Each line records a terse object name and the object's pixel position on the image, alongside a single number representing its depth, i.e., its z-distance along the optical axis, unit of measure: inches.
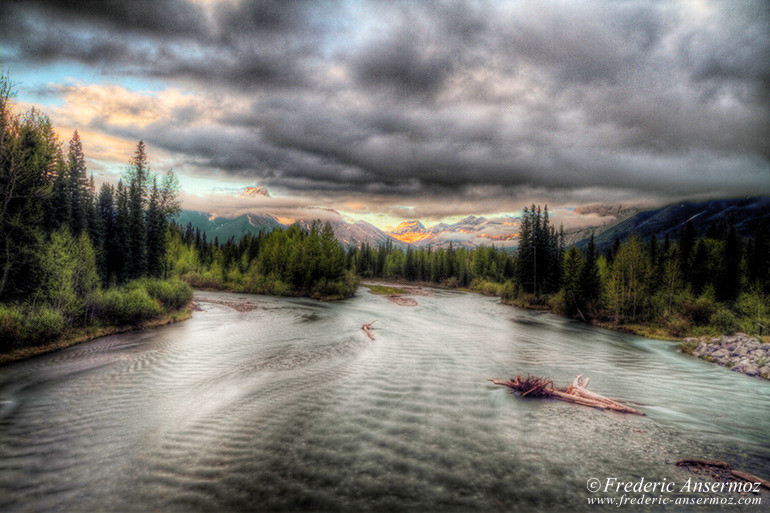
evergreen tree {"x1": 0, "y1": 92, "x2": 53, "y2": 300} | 1017.5
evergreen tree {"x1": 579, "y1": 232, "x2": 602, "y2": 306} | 2250.2
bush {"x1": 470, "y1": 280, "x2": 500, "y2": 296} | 4399.6
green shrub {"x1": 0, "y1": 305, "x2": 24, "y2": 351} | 840.3
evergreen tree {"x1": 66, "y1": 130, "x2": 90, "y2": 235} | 1456.7
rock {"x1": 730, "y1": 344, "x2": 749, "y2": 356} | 1058.5
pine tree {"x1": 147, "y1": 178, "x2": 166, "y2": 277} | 1927.9
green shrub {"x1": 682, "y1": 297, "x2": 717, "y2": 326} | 1595.7
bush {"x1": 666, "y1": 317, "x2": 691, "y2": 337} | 1589.1
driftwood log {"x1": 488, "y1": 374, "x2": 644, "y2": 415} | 589.9
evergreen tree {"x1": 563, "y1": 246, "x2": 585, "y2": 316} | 2311.8
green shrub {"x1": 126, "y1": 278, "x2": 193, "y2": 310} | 1591.5
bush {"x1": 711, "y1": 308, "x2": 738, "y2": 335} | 1433.3
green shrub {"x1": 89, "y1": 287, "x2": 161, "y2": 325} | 1212.5
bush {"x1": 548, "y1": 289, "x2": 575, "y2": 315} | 2362.9
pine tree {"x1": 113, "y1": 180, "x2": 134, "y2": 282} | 1690.5
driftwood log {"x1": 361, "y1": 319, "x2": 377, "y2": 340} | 1333.9
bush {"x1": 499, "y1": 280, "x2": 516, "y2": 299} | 3250.7
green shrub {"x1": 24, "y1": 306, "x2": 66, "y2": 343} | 915.4
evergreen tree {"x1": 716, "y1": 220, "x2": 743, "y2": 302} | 2391.7
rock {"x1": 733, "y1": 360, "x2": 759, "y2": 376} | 914.1
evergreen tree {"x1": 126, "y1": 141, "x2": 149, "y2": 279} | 1768.0
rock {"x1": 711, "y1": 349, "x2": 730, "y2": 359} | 1082.1
